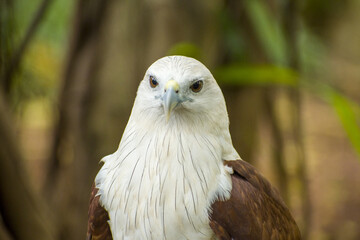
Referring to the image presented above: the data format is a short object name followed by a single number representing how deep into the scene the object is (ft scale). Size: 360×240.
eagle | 14.94
